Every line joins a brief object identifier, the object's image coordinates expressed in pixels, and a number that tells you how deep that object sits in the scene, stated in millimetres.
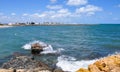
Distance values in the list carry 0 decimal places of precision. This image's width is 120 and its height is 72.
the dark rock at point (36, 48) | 13497
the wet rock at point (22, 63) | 8140
